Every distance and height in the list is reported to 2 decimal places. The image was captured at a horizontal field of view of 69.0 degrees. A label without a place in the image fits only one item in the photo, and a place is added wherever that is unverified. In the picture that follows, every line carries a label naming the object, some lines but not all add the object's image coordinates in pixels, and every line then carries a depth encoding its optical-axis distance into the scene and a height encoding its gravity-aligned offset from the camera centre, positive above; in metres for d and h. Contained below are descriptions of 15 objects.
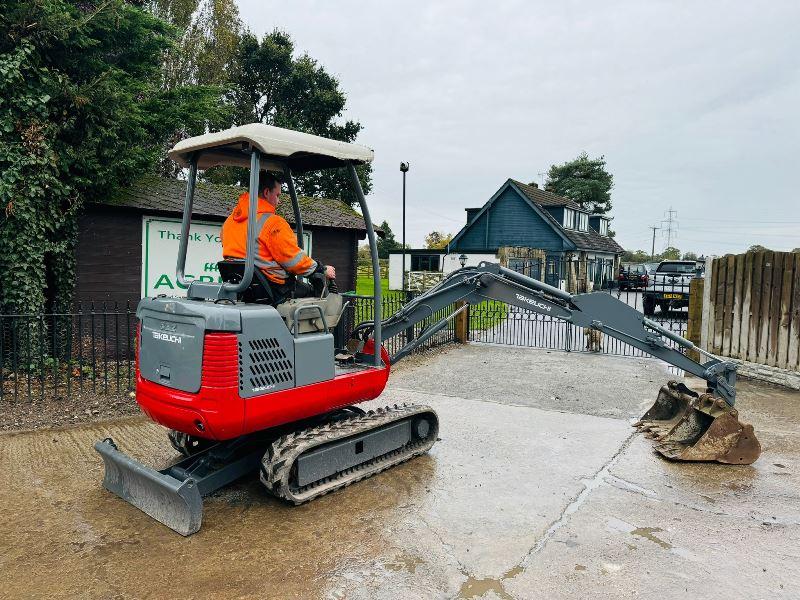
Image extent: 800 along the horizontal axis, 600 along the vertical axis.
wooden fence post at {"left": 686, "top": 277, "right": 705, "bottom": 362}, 9.79 -0.54
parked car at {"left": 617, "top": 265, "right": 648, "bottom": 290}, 30.55 -0.03
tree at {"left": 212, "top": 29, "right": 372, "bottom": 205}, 27.23 +8.27
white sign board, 9.46 +0.20
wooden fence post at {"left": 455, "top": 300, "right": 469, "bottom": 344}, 12.61 -1.18
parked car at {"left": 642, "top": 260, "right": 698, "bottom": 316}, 17.23 -0.40
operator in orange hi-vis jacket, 4.15 +0.14
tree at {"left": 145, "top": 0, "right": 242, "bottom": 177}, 22.50 +9.42
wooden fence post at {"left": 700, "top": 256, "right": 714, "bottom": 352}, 9.54 -0.49
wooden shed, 9.07 +0.35
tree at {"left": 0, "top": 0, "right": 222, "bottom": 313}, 7.45 +1.86
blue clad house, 33.81 +2.89
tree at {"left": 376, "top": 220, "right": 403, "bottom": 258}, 53.28 +2.36
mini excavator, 3.84 -0.82
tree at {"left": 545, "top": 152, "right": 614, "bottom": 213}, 58.78 +9.53
